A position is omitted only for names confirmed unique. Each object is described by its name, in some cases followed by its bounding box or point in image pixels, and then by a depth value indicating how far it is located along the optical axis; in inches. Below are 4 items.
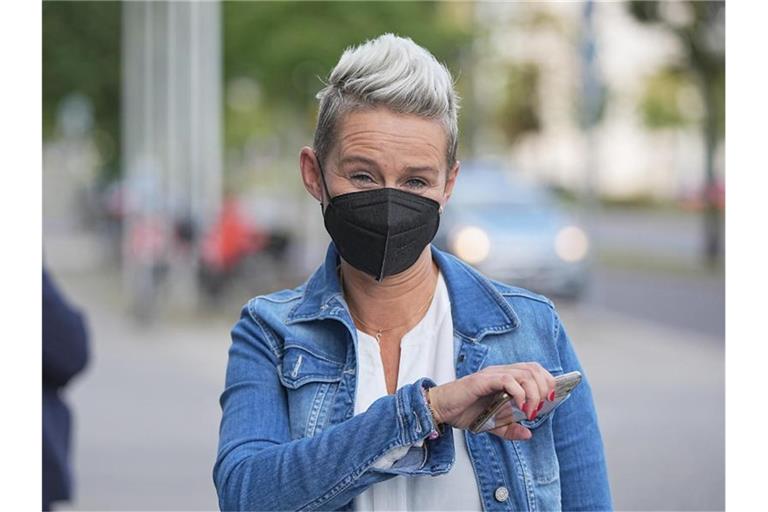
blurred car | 611.5
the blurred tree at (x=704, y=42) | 818.8
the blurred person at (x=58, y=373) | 153.9
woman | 80.7
